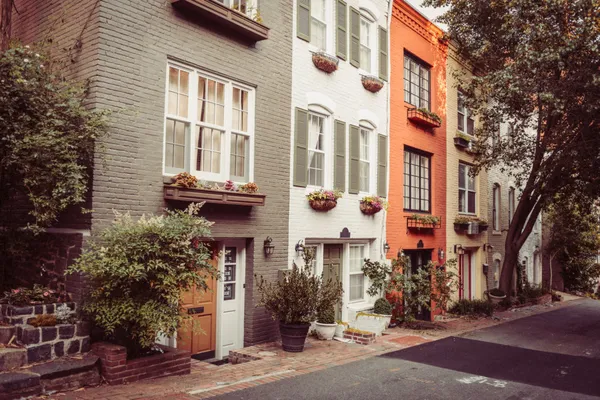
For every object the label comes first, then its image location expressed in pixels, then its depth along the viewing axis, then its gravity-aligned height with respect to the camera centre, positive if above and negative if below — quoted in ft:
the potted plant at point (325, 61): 38.93 +13.35
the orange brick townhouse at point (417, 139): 48.24 +9.92
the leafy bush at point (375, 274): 43.21 -3.01
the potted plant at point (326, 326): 36.40 -6.26
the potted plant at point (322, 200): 38.01 +2.78
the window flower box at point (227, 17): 29.19 +12.92
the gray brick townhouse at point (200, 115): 26.35 +6.99
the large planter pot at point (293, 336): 31.65 -6.09
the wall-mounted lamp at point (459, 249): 57.60 -1.04
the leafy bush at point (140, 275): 22.86 -1.85
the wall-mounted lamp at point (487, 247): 64.64 -0.84
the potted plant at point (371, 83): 44.14 +13.31
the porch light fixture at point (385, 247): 45.58 -0.75
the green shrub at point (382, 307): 42.09 -5.62
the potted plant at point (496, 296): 58.80 -6.29
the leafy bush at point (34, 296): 23.59 -3.02
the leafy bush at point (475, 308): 53.88 -7.13
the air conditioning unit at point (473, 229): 58.90 +1.29
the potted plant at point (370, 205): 43.16 +2.78
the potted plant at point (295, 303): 31.27 -4.05
